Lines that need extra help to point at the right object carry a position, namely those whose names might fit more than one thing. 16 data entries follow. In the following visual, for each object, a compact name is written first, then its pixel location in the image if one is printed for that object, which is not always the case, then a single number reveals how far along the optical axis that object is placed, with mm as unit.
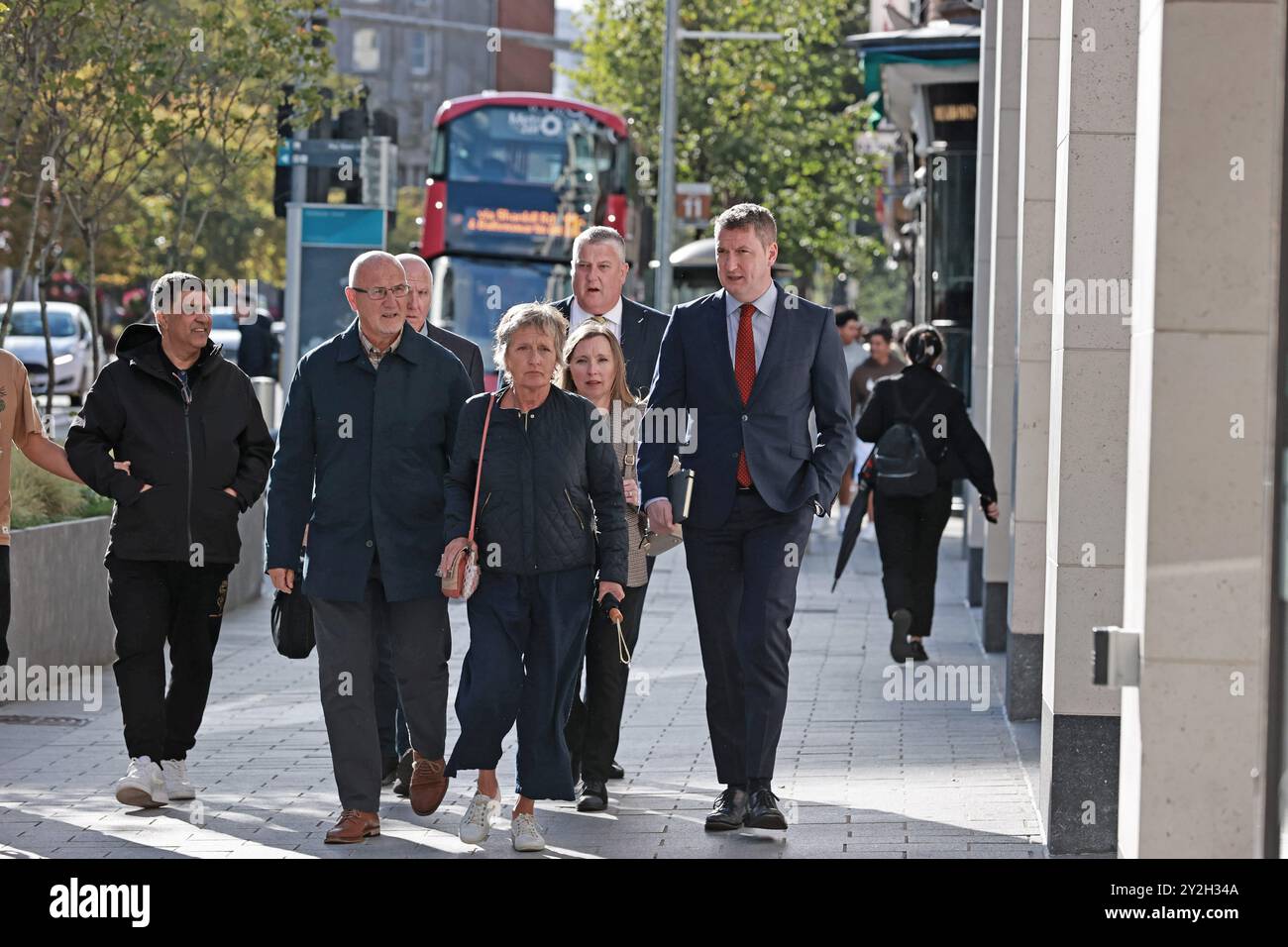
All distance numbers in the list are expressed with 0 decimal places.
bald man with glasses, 7270
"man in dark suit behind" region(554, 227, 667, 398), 8297
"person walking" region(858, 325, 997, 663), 12391
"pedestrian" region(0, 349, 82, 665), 7758
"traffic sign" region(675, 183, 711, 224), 33359
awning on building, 22609
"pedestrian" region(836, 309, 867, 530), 20558
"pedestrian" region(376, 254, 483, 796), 8242
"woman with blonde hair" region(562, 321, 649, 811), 7785
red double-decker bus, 27812
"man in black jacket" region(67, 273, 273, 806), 8023
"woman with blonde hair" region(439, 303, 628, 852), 7164
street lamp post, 30906
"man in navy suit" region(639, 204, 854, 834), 7508
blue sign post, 20125
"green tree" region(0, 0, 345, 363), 14758
